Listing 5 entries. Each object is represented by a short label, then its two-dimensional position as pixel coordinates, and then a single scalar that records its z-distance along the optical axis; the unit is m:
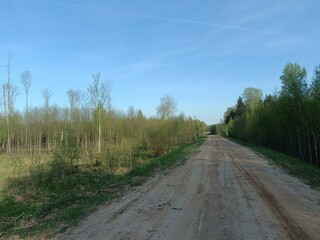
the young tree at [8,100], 26.05
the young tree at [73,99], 30.47
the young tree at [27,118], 31.05
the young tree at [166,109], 37.02
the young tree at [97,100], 24.48
